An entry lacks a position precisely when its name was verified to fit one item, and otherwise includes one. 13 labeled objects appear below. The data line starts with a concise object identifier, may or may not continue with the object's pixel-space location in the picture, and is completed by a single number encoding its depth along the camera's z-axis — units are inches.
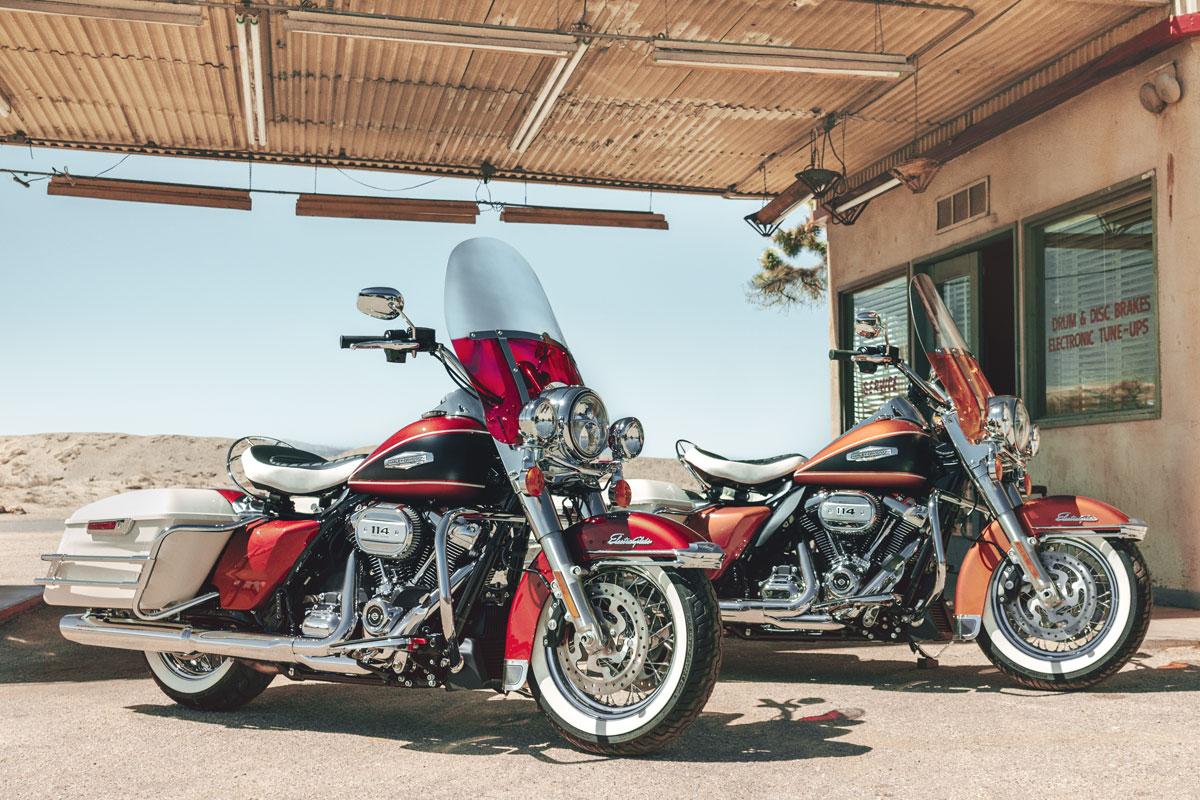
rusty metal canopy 324.2
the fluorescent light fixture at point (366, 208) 454.0
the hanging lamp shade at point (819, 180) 415.5
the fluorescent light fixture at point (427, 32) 298.0
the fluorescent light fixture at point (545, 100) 341.7
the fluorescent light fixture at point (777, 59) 313.9
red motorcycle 149.6
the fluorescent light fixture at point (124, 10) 288.8
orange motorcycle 195.8
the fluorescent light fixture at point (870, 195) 423.8
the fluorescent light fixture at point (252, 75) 322.7
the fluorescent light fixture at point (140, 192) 442.0
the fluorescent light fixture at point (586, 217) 488.7
